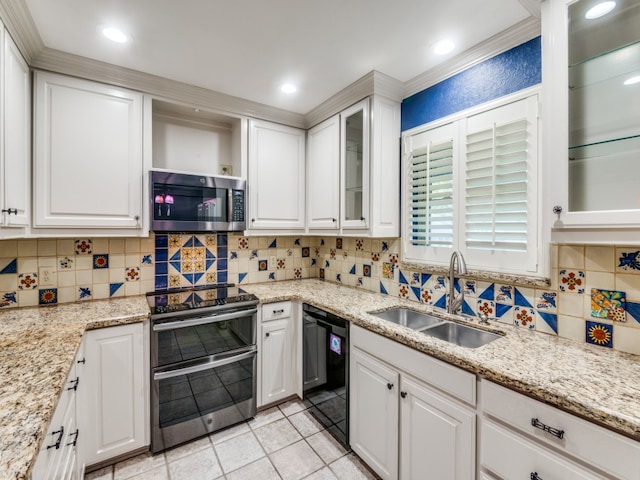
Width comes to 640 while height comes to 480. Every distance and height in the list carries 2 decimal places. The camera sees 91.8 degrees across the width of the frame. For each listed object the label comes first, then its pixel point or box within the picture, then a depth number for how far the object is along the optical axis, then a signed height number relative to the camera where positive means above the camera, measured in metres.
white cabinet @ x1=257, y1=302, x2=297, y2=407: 2.24 -0.85
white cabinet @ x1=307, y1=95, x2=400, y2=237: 2.11 +0.51
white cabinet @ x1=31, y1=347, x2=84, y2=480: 0.83 -0.65
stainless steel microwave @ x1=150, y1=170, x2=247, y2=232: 2.05 +0.26
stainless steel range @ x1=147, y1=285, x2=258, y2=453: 1.84 -0.79
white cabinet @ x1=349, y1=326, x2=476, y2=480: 1.24 -0.81
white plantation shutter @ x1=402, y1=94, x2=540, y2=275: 1.54 +0.28
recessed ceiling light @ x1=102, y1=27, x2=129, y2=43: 1.56 +1.06
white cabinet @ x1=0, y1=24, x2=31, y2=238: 1.33 +0.47
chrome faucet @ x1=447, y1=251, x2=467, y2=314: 1.71 -0.25
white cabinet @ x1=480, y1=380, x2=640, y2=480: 0.87 -0.64
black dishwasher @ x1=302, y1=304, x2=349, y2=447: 1.90 -0.86
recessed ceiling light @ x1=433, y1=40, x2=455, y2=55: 1.66 +1.06
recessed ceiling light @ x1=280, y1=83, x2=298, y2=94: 2.17 +1.08
